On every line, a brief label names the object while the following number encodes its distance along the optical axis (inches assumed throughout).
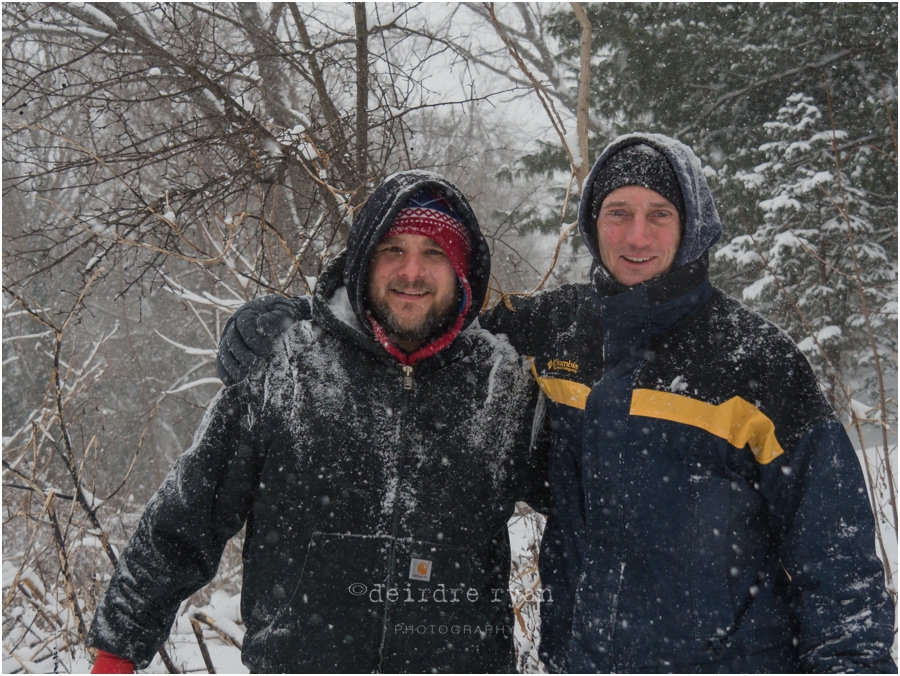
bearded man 72.4
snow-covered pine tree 358.9
